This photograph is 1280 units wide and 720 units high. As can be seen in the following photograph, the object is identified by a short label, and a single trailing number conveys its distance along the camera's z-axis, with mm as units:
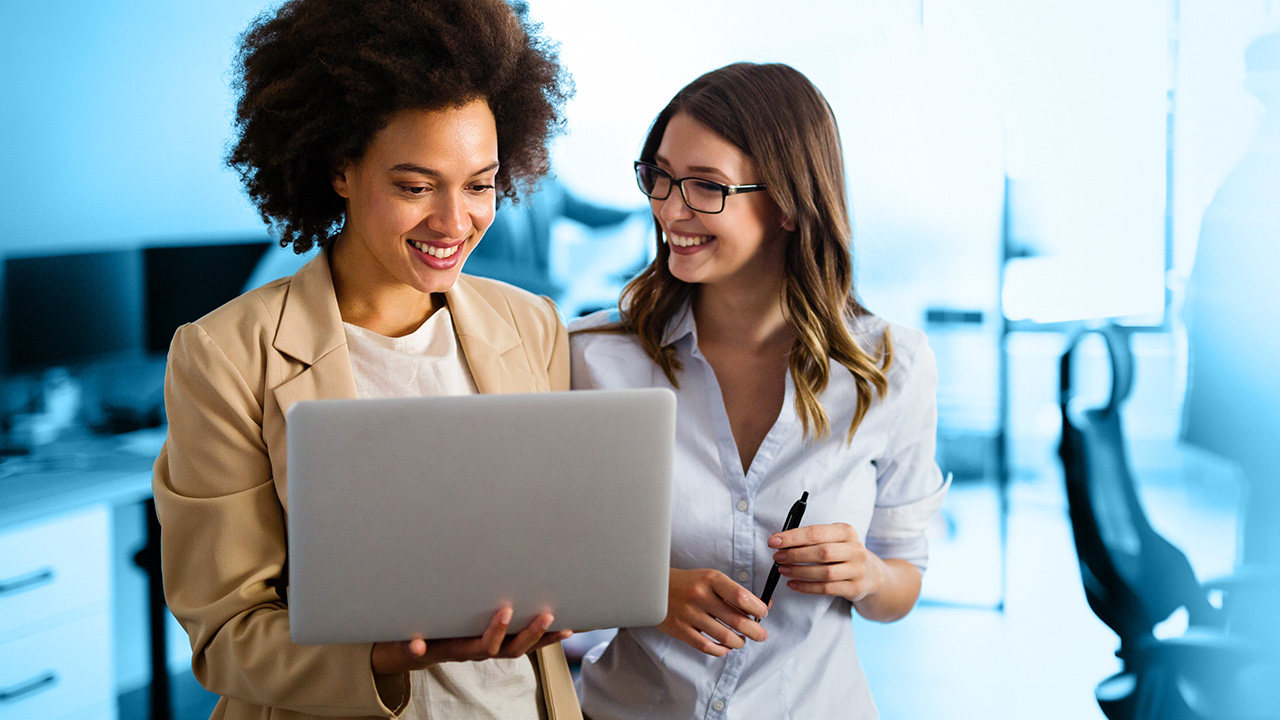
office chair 2896
